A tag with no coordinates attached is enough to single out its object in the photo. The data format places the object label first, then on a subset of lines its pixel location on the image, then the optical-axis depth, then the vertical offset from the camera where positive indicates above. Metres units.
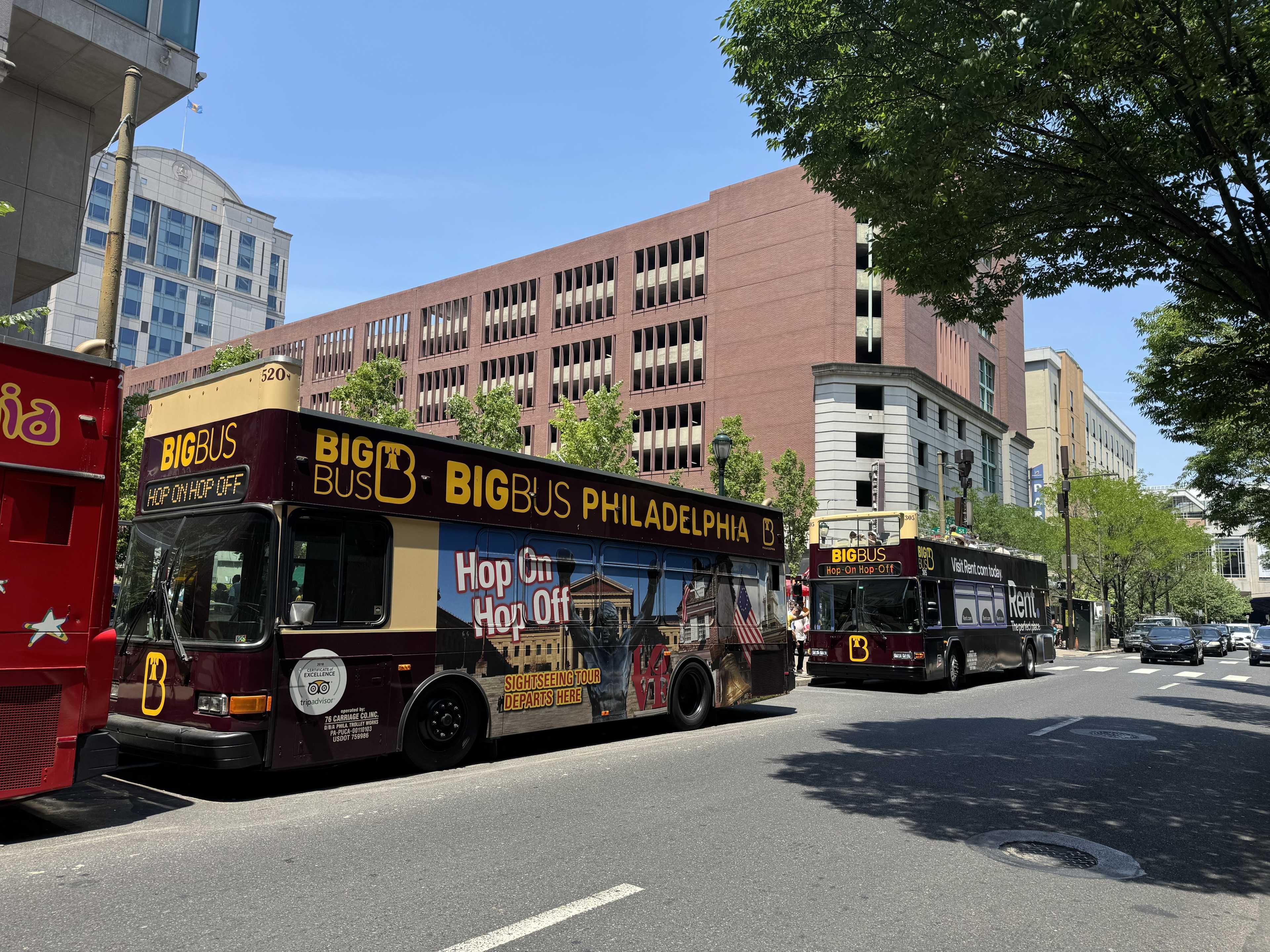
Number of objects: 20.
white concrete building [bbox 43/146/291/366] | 89.38 +35.99
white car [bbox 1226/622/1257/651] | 57.19 -1.27
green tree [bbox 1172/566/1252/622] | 89.12 +1.56
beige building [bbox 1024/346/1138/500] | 85.12 +20.44
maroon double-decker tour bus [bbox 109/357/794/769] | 7.39 -0.01
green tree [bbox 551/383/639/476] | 31.92 +6.01
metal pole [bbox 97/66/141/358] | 10.16 +3.90
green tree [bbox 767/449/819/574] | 38.44 +4.39
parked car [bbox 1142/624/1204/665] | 34.09 -1.25
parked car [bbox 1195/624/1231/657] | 44.84 -1.28
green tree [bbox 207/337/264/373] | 23.56 +6.21
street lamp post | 18.03 +3.10
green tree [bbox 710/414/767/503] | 37.59 +5.36
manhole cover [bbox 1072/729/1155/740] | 12.16 -1.71
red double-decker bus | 5.80 +0.12
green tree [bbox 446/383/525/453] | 31.16 +6.19
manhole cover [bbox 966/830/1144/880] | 5.73 -1.67
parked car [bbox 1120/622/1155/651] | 48.28 -1.49
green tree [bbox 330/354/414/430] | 28.70 +6.45
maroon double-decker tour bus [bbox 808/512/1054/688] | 18.27 +0.04
